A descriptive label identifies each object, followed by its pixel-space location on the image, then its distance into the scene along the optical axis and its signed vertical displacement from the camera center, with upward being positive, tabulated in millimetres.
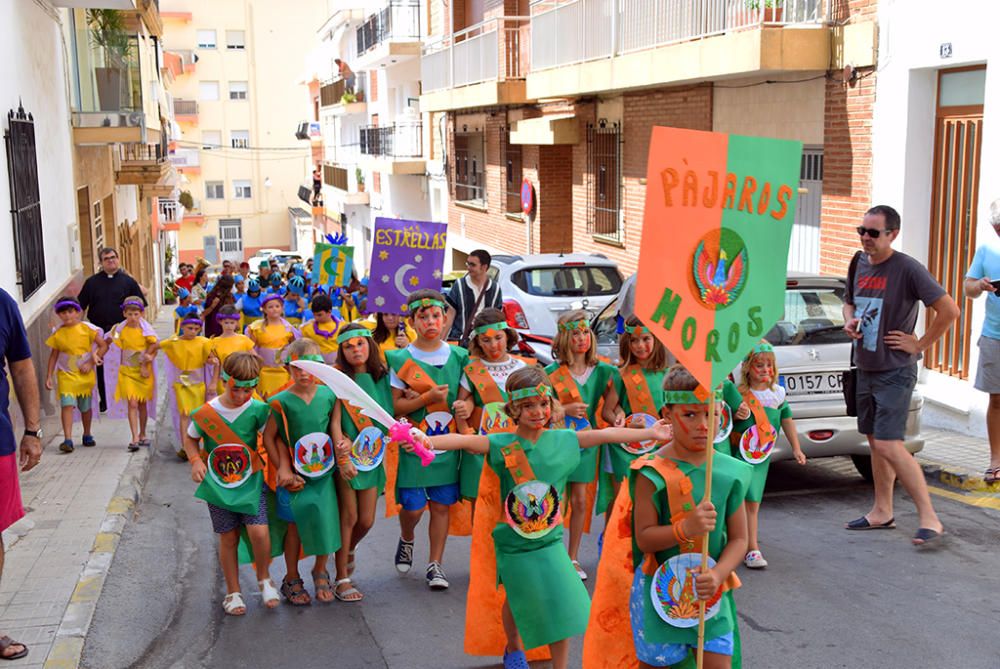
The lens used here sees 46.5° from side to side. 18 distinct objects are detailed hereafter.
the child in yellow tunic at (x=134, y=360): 10719 -1948
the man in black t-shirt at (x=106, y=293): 12055 -1495
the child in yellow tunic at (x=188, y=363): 10422 -1921
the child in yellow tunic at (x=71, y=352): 10516 -1830
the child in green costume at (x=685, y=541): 3949 -1333
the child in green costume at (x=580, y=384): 6684 -1394
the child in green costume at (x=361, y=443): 6551 -1662
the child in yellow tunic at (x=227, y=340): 10102 -1684
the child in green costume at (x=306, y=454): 6305 -1664
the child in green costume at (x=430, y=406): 6664 -1506
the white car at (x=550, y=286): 12641 -1608
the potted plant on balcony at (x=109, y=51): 17859 +1528
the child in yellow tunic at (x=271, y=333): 10406 -1675
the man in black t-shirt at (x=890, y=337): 7016 -1208
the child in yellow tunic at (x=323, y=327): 10023 -1570
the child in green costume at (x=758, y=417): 6531 -1579
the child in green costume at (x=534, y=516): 5090 -1639
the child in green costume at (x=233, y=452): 6254 -1637
